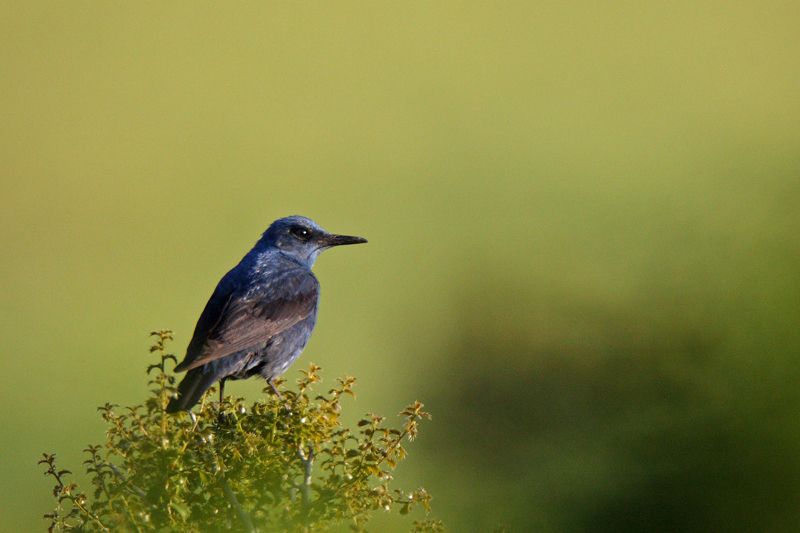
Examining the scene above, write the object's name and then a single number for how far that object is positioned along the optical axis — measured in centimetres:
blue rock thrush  1243
